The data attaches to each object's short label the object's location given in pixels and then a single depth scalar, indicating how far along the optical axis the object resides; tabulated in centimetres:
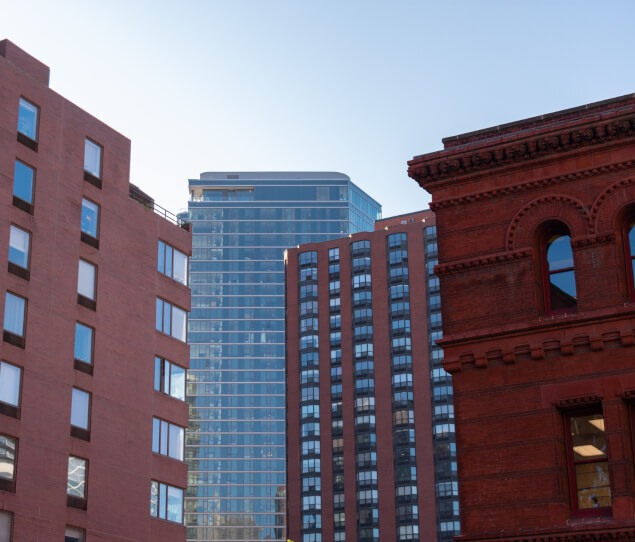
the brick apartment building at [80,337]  5284
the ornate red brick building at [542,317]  2606
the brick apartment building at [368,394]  16962
